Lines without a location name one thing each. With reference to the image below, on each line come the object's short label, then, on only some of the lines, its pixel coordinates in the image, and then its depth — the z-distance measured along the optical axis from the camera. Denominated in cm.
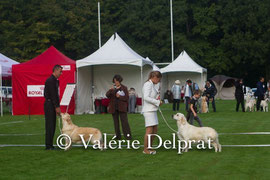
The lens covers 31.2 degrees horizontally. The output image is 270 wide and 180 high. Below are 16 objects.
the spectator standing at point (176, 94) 2741
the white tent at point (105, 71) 2478
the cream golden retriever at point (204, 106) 2563
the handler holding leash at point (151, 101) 954
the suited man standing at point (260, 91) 2583
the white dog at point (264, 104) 2600
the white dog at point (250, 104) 2633
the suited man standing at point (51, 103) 1068
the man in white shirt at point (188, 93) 2518
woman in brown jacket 1270
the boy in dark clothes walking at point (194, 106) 1331
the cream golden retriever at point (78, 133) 1053
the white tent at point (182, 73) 3788
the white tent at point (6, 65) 2606
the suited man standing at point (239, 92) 2520
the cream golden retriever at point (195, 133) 1003
